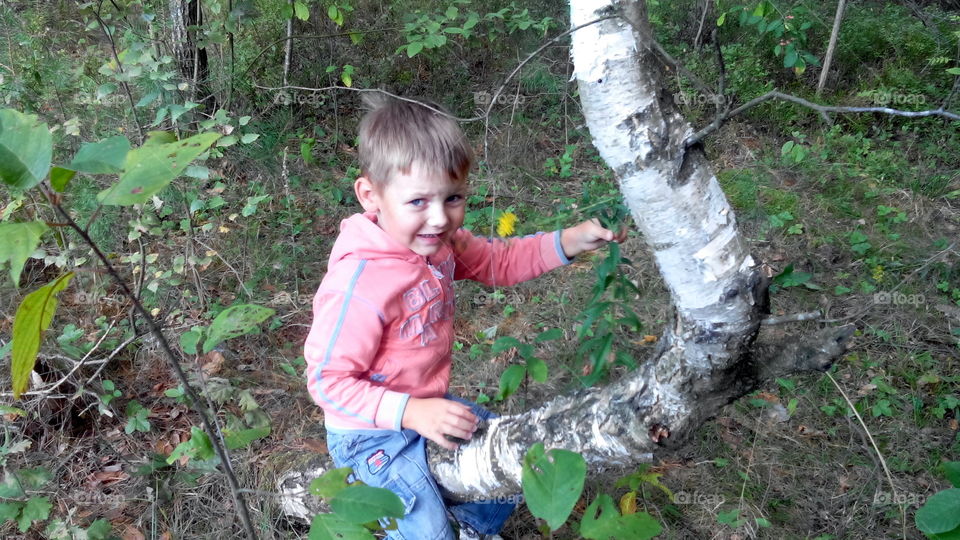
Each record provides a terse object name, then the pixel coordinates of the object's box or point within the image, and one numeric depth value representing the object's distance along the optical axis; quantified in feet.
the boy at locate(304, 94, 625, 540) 5.18
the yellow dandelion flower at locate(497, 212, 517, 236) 5.77
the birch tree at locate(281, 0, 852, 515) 4.25
